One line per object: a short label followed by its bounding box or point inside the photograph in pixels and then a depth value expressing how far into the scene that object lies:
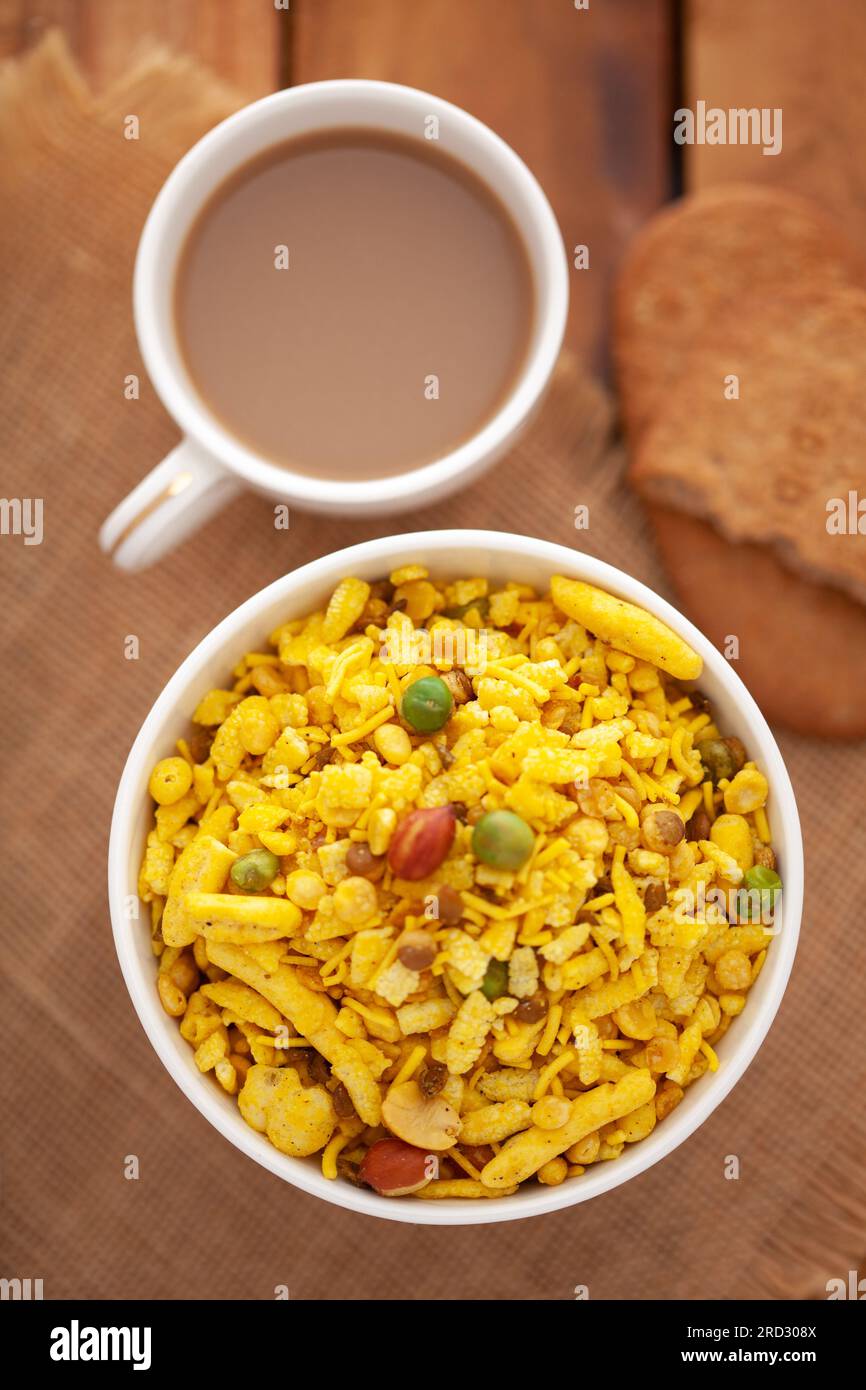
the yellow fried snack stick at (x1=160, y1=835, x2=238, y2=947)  0.42
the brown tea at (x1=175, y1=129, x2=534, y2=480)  0.46
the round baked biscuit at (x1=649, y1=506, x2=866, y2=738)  0.49
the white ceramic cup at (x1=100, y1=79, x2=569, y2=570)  0.44
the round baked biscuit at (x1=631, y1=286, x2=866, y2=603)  0.49
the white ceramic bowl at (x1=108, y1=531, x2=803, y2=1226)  0.42
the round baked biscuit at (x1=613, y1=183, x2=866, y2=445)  0.49
